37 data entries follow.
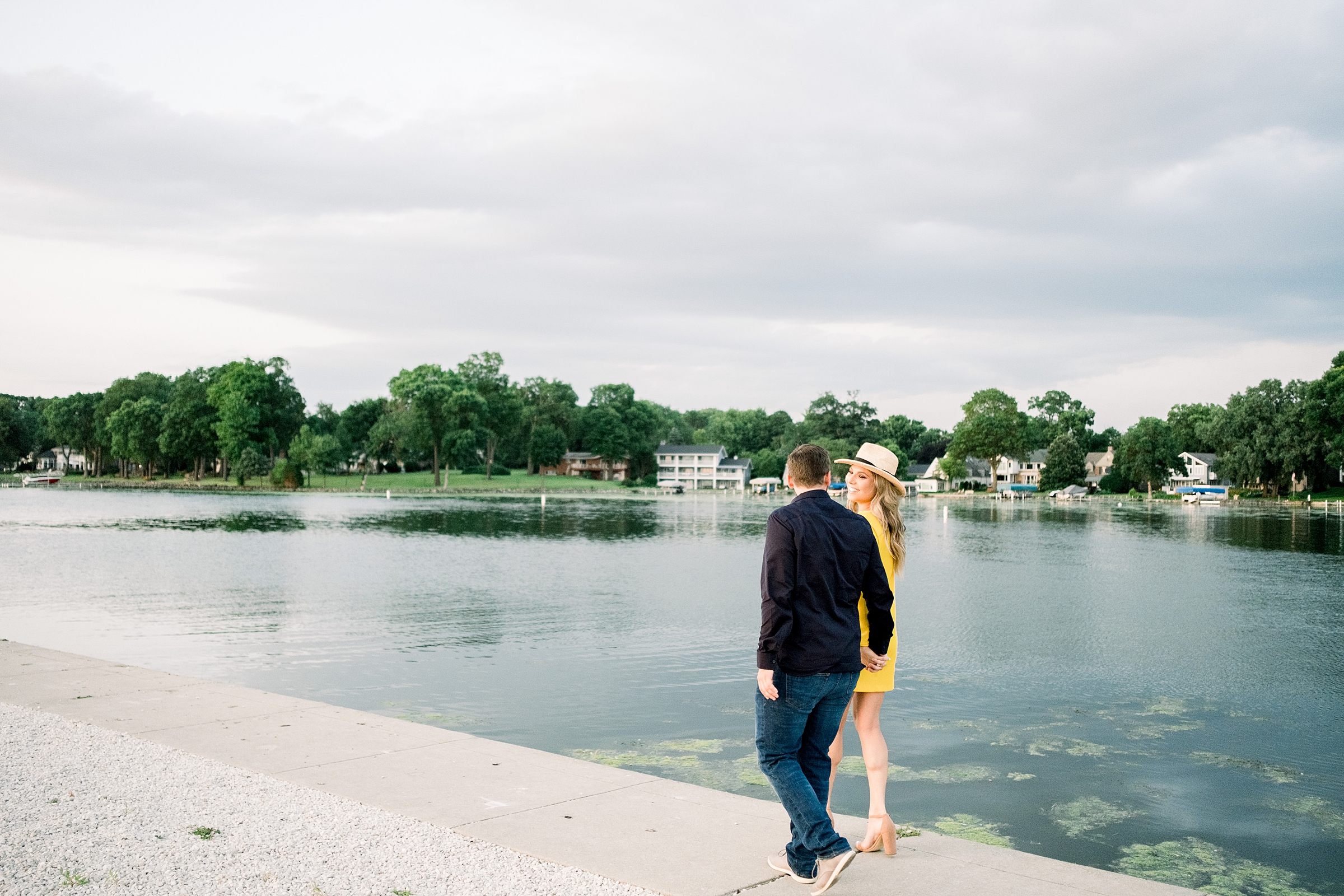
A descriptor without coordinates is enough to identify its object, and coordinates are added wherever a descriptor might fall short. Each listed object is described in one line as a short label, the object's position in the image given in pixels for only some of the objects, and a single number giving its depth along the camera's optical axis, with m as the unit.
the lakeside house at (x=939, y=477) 173.38
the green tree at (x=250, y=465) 105.06
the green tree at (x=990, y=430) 142.75
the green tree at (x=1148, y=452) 137.12
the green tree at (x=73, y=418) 133.88
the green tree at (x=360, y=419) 141.50
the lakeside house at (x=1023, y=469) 178.50
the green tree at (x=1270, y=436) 100.12
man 4.50
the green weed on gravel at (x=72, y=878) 4.29
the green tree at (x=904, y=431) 190.38
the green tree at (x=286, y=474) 107.19
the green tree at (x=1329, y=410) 87.25
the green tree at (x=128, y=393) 124.56
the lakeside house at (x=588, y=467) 163.50
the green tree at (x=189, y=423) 110.38
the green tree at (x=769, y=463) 175.12
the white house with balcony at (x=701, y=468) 176.00
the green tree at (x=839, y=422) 160.12
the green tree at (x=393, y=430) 113.96
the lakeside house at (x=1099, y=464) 171.12
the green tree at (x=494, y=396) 125.62
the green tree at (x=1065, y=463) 143.00
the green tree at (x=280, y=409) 109.44
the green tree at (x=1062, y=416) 160.62
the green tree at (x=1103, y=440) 187.38
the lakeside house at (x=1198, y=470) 154.25
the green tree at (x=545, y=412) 141.88
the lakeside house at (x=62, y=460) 180.50
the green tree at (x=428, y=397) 112.44
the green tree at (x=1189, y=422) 156.00
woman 5.23
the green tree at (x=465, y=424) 112.00
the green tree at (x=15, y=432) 143.25
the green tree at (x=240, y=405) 105.44
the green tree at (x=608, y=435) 152.38
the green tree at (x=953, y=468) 159.12
